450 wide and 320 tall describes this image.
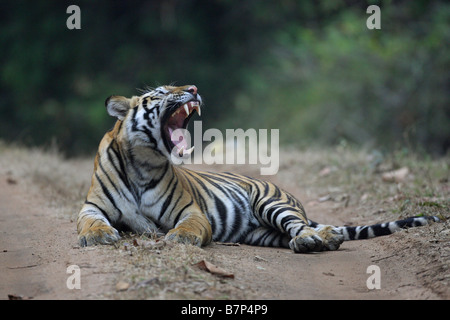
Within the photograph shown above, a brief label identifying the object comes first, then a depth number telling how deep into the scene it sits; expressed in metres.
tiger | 10.85
